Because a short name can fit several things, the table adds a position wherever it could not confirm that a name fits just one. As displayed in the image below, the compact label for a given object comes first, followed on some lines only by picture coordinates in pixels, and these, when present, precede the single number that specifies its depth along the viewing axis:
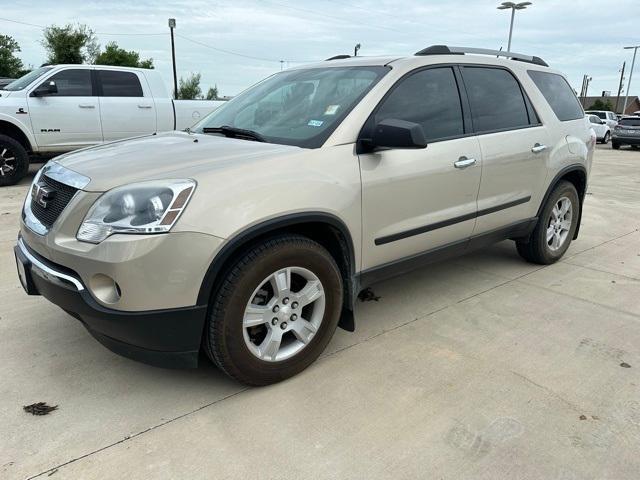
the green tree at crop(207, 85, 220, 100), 52.72
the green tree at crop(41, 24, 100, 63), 30.25
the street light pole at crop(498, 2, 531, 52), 24.41
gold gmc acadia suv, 2.30
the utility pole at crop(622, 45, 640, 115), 41.05
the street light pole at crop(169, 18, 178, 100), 24.91
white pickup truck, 8.18
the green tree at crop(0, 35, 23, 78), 33.03
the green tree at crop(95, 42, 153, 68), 33.50
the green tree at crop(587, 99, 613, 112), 61.59
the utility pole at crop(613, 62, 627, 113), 60.13
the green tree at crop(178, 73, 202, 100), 47.02
